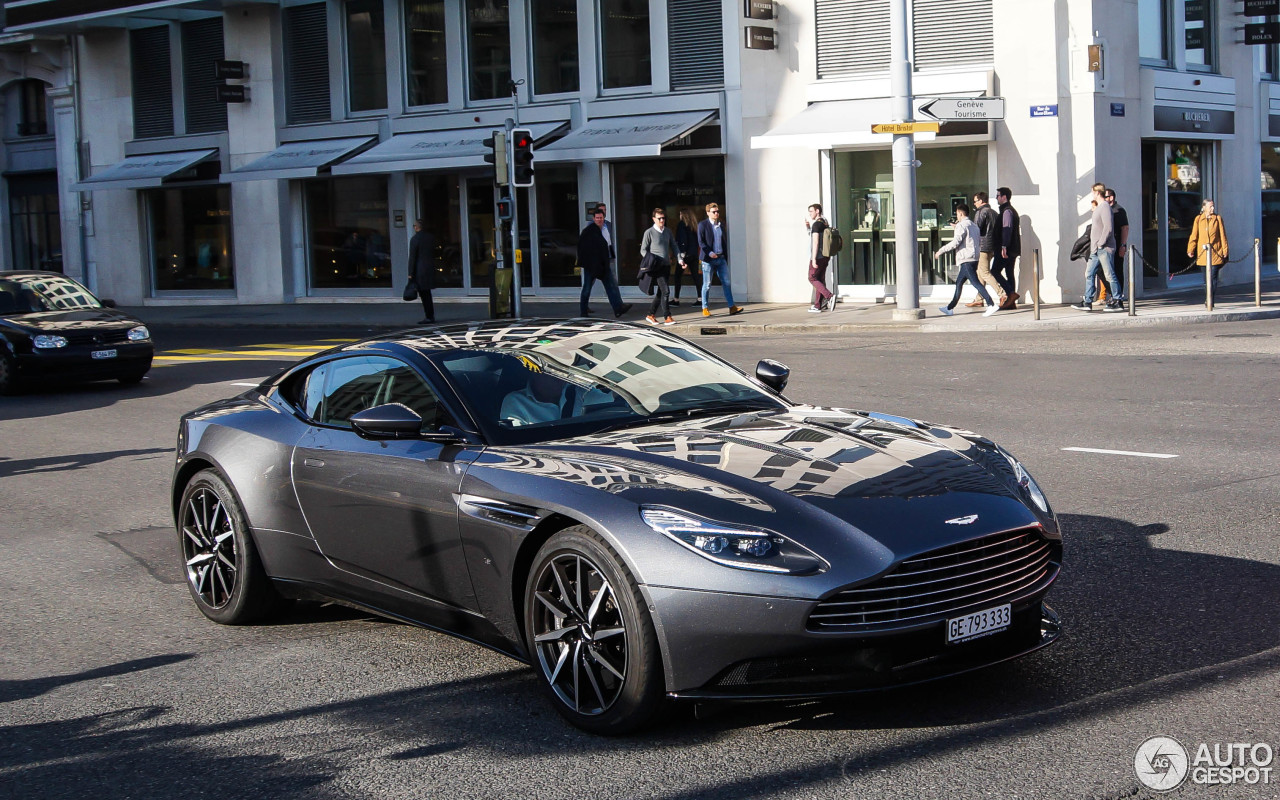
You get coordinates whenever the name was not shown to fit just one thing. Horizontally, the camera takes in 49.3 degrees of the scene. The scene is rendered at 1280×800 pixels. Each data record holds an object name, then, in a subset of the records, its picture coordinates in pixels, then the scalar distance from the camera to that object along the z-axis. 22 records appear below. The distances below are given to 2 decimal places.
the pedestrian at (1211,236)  22.62
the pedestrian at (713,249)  24.28
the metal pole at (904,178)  21.53
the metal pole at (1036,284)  20.70
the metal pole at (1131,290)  21.03
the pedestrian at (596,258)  24.36
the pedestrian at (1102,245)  21.39
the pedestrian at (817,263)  23.80
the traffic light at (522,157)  24.92
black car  17.11
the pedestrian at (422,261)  26.23
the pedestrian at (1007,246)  23.44
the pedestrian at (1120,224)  21.83
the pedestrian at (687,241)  26.03
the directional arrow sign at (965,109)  23.25
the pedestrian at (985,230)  22.92
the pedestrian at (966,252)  22.66
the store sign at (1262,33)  28.06
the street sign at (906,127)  21.56
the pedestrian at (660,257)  23.58
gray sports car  4.40
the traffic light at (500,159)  24.95
